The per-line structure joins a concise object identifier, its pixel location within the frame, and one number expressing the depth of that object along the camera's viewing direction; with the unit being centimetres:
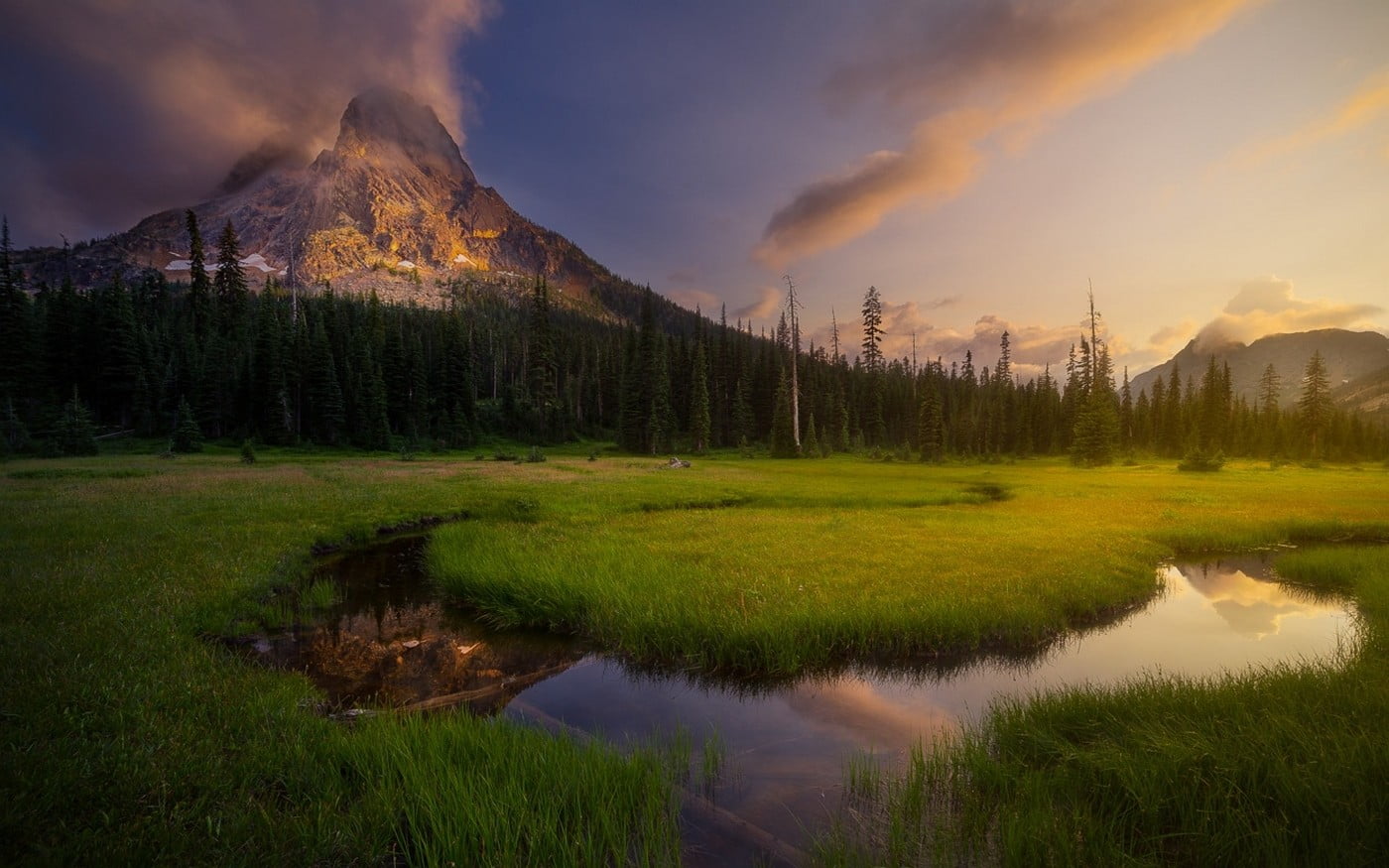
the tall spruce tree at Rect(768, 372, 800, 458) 6775
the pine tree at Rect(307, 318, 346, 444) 7019
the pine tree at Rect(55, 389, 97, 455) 4747
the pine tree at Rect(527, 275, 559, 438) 8681
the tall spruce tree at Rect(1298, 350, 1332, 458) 6575
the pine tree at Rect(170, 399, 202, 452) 5516
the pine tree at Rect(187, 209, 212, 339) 8575
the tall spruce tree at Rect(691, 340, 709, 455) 7862
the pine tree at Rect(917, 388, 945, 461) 6788
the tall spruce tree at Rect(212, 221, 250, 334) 8719
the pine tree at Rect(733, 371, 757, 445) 8794
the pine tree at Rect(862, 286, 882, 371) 9469
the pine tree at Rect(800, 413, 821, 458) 6650
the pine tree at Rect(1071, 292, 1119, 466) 6166
